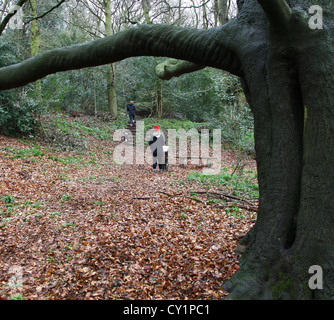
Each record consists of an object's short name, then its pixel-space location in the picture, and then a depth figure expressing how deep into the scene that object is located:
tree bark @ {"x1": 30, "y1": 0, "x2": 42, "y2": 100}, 15.59
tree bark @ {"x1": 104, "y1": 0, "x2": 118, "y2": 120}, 21.39
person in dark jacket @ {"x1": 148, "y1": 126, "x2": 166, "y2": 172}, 11.59
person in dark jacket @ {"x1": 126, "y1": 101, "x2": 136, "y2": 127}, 19.43
